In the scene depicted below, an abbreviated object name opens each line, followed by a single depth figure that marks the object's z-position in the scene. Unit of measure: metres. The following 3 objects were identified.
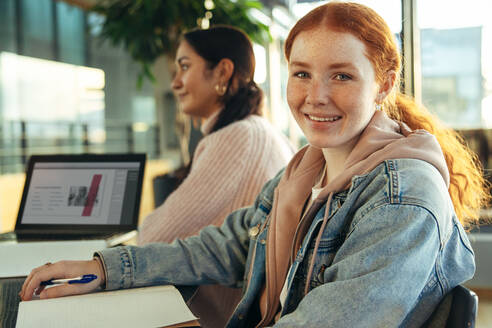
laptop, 1.49
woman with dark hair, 1.56
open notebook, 0.83
